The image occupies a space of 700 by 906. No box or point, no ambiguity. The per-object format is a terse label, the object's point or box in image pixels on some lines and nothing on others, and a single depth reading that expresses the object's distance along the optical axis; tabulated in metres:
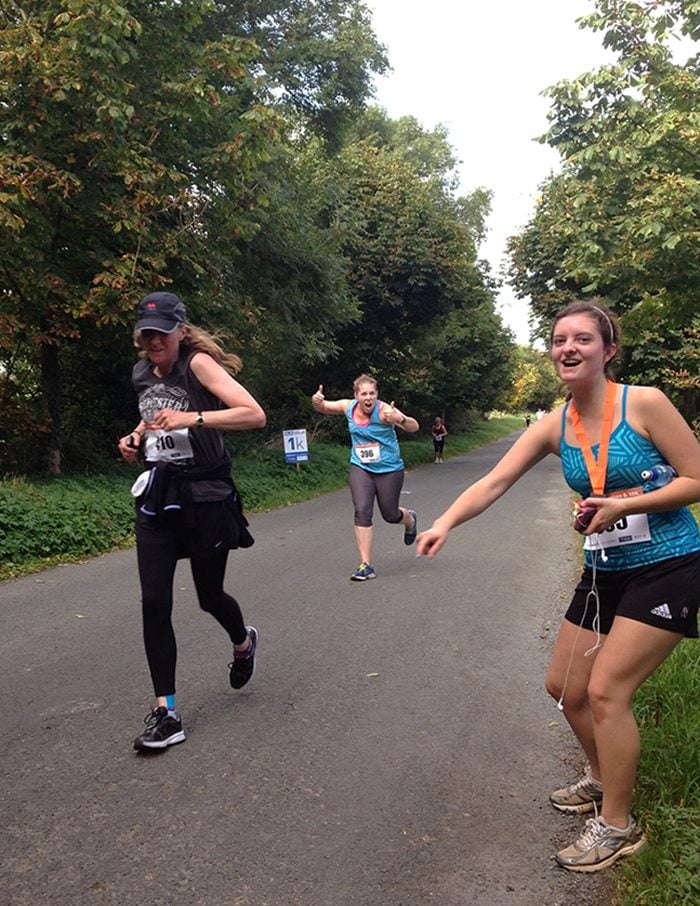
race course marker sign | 17.17
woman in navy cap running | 3.63
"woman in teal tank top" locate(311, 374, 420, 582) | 7.55
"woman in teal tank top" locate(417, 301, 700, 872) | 2.60
